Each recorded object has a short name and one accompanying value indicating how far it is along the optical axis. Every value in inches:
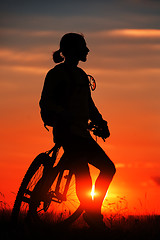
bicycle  714.2
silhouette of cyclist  672.4
